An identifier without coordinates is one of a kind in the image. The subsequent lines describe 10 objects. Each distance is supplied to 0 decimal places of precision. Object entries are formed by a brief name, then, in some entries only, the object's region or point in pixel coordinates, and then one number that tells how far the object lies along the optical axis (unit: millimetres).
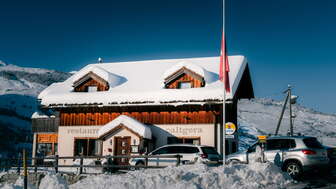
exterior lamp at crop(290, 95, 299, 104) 31527
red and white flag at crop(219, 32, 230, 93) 18328
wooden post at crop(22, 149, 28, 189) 13133
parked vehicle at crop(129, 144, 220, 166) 19688
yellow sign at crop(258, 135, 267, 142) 17062
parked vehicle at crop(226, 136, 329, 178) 16516
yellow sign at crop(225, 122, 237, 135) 16875
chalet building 25359
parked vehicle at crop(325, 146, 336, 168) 17198
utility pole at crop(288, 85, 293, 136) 33994
